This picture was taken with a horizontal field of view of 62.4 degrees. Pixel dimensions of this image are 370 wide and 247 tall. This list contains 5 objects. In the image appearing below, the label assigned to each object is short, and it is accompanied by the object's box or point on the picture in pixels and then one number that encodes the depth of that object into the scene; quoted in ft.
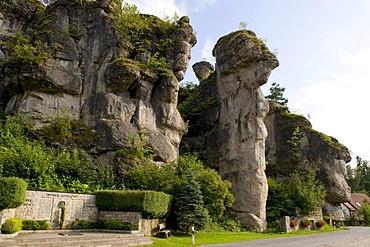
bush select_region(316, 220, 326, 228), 101.19
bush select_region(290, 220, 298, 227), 93.39
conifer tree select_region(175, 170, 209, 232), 63.67
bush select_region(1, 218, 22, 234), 42.93
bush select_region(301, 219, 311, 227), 98.22
